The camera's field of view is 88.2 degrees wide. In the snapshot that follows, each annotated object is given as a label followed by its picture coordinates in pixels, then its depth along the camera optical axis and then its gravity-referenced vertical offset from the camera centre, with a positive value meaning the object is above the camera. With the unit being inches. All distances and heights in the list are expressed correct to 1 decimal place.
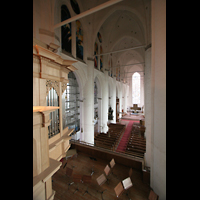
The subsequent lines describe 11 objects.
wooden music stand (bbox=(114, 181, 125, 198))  119.6 -106.4
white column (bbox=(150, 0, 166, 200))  131.9 +2.9
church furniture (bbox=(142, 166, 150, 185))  166.0 -124.5
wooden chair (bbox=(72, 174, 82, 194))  137.1 -105.1
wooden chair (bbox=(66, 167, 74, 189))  147.6 -104.5
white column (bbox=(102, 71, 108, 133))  518.6 -24.4
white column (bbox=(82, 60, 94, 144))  358.6 -27.6
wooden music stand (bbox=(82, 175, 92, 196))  138.0 -106.8
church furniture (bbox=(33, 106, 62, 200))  69.8 -42.6
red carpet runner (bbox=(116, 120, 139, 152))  370.0 -172.5
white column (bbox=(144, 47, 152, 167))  224.8 -16.3
